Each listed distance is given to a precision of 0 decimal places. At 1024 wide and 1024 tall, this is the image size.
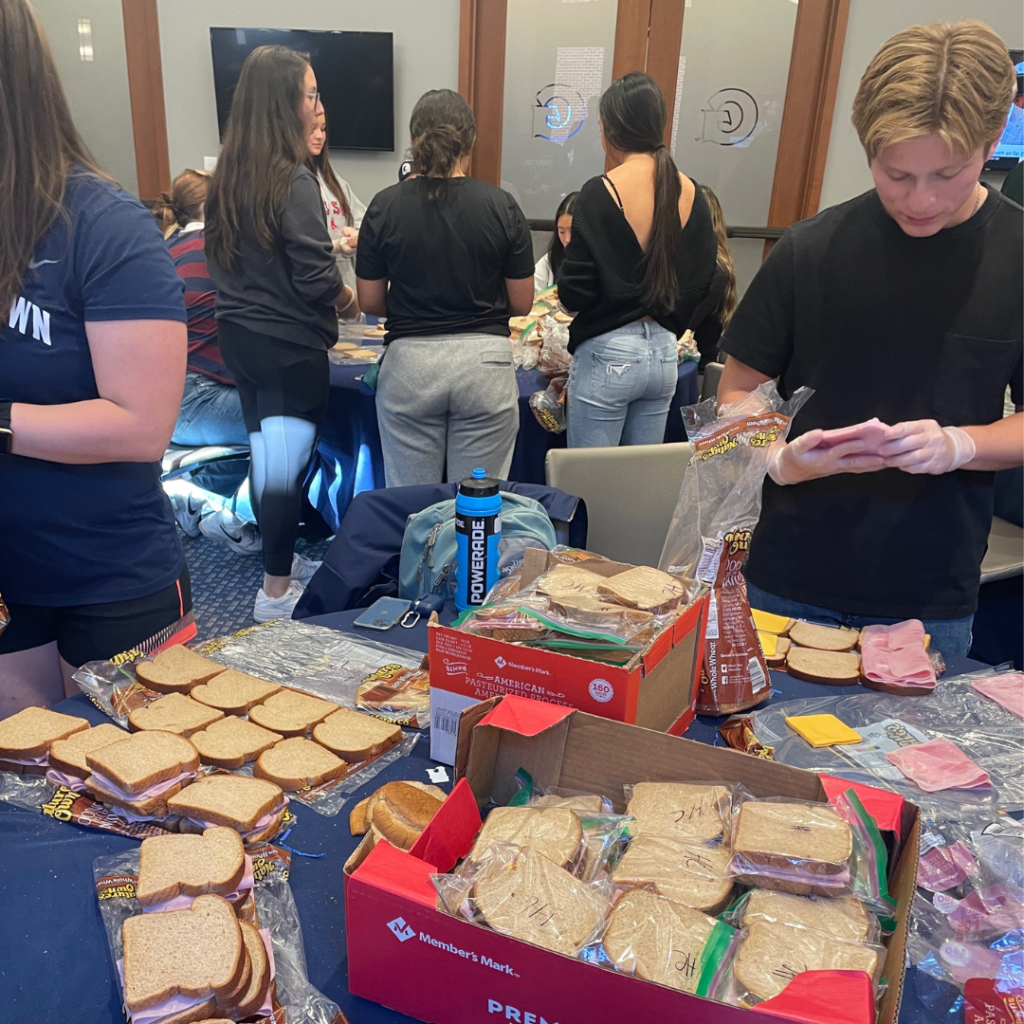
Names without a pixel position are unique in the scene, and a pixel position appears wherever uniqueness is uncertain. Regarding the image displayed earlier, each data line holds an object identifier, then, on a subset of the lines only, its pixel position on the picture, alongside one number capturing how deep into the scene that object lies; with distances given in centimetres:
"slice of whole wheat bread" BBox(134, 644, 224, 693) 119
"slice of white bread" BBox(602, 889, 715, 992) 67
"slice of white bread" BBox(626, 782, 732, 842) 84
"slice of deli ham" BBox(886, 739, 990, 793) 104
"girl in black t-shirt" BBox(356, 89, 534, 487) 255
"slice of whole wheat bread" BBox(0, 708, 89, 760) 102
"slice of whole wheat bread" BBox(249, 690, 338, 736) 111
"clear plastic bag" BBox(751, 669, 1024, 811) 105
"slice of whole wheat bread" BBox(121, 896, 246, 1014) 71
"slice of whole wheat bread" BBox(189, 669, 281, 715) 115
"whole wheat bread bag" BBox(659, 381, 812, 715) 118
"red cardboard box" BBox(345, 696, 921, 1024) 60
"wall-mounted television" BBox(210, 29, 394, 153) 546
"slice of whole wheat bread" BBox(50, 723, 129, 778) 100
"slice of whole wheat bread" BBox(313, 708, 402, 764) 107
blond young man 133
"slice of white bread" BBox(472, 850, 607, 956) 68
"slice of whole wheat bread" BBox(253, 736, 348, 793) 102
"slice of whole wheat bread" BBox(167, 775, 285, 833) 93
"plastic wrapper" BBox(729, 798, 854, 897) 77
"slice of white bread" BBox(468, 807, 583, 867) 80
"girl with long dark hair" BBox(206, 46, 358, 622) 248
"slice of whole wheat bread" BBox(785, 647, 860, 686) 128
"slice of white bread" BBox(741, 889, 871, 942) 72
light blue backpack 162
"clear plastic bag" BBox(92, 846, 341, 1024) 73
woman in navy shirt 116
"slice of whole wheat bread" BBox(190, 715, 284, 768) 104
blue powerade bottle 128
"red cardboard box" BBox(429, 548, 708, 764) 94
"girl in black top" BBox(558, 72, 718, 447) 261
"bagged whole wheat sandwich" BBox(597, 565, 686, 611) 106
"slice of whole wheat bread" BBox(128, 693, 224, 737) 109
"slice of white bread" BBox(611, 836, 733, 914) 77
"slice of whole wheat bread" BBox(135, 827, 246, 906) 83
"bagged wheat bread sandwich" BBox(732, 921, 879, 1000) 67
